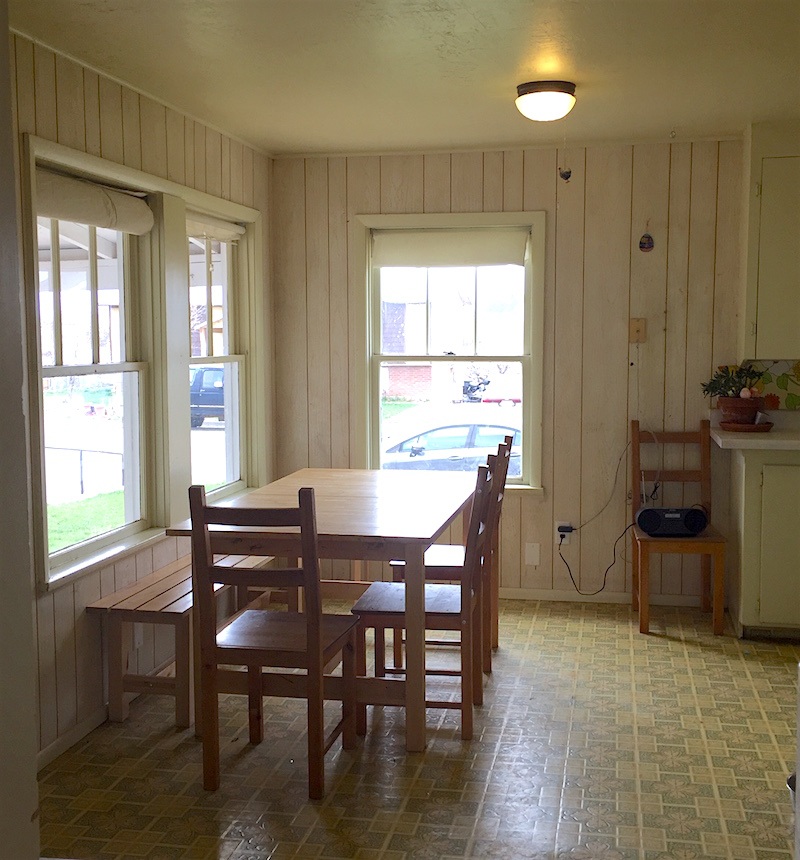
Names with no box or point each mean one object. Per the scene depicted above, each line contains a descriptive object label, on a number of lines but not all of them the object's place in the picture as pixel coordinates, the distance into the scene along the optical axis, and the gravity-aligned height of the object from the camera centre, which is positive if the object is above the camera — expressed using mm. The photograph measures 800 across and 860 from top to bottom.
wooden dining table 3270 -583
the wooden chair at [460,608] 3475 -905
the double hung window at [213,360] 4848 +8
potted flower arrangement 4852 -161
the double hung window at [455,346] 5395 +82
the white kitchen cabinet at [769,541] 4582 -864
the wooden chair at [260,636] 2947 -885
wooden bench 3562 -1046
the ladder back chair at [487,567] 3891 -844
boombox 4781 -799
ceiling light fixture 3865 +1048
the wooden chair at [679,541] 4730 -884
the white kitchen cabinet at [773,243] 4750 +576
